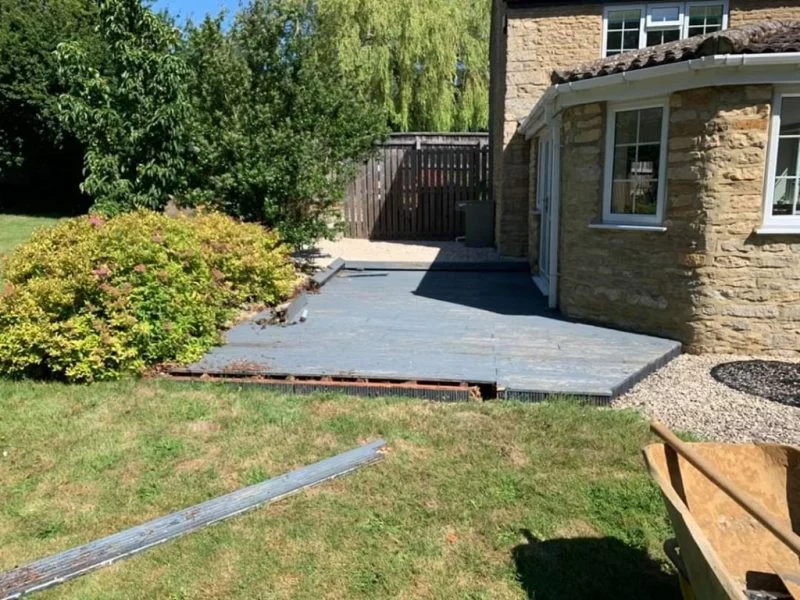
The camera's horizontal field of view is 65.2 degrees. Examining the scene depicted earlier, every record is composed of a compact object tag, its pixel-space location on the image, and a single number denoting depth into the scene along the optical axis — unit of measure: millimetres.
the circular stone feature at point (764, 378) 5001
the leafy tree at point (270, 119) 9484
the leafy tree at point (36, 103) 17531
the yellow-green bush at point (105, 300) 5160
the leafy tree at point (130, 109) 8711
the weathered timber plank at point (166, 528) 2803
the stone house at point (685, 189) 5574
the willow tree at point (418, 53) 19609
